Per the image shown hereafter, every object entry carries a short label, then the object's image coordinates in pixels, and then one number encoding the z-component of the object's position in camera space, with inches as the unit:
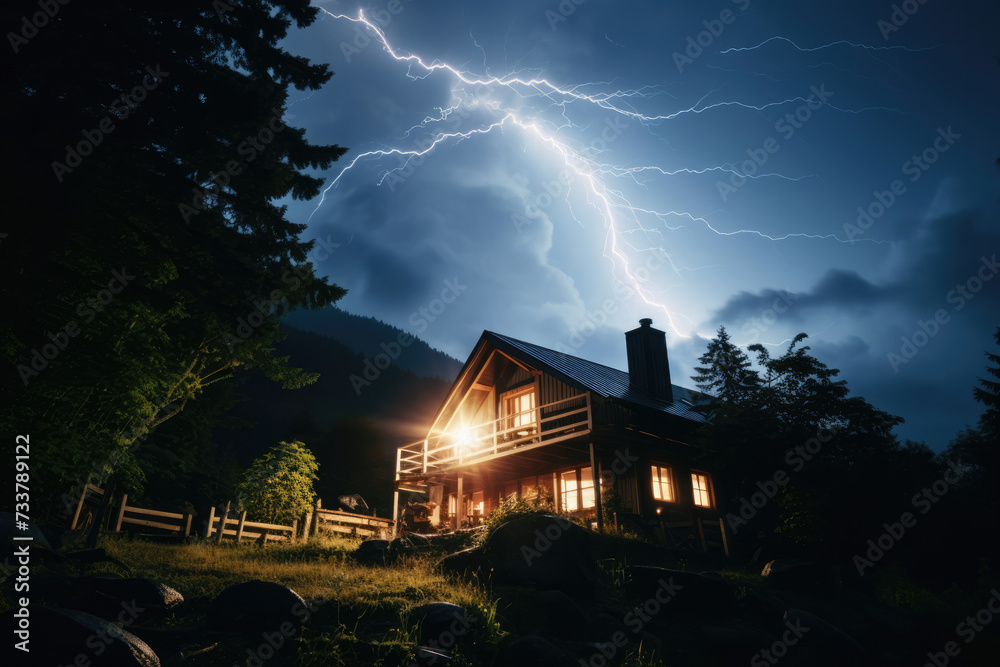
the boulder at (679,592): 407.5
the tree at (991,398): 816.4
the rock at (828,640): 376.2
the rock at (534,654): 271.3
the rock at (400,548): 540.7
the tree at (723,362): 1201.4
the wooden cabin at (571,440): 740.6
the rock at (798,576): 509.7
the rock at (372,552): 531.2
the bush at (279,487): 757.3
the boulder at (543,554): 411.2
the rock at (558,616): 342.6
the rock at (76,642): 205.0
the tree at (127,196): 237.9
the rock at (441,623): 285.3
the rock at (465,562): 437.4
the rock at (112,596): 277.3
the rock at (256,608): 280.8
